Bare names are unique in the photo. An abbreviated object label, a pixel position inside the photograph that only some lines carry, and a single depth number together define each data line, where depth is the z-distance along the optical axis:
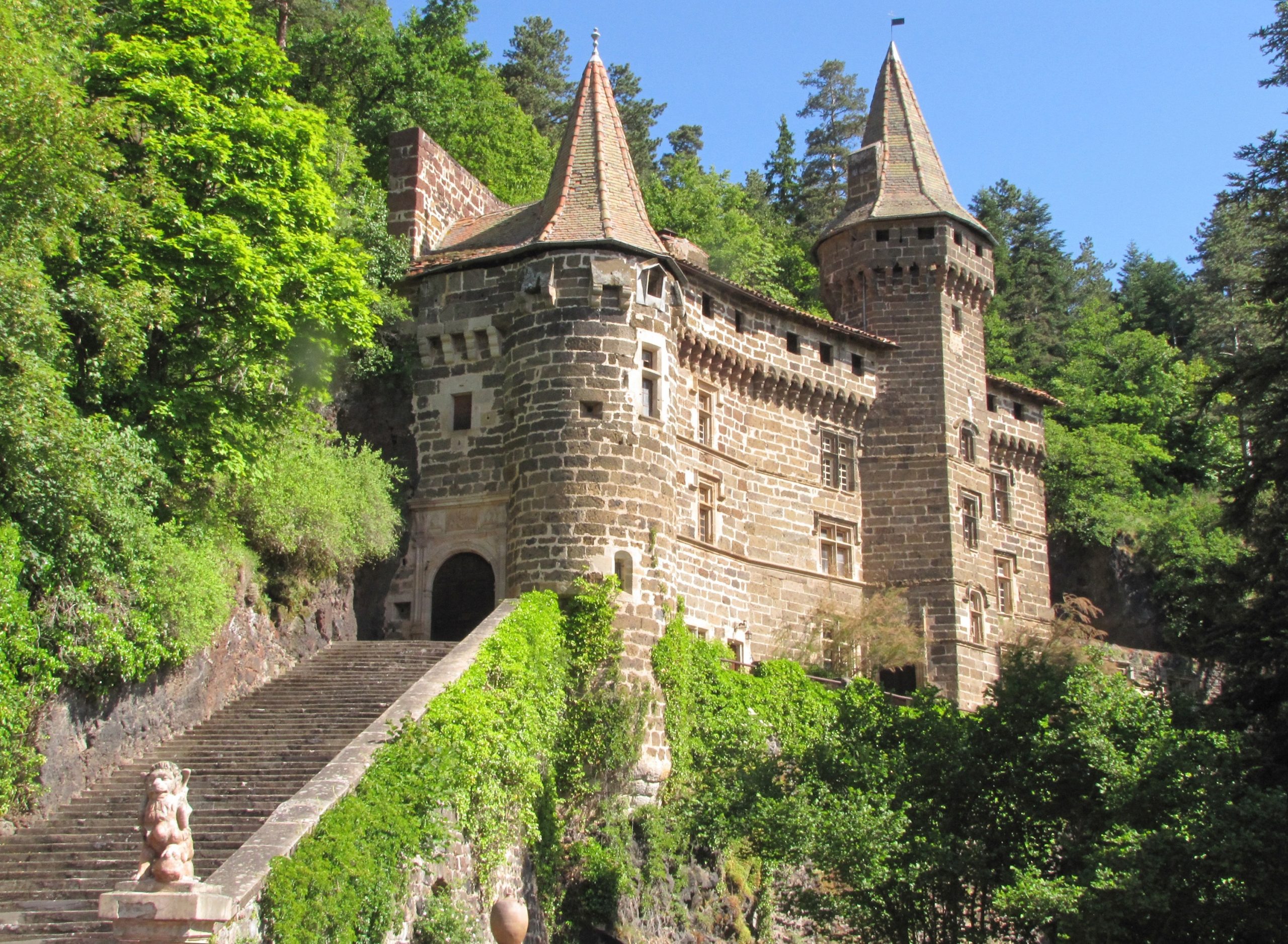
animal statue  13.96
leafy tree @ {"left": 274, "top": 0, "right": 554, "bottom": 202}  42.44
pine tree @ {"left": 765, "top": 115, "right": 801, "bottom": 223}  67.31
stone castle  26.94
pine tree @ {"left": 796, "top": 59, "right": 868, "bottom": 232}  66.62
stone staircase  16.61
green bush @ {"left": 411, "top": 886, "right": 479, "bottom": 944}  18.78
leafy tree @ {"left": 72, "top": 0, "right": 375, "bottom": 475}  21.16
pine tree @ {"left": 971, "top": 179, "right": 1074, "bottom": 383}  61.94
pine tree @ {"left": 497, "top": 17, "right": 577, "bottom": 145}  62.03
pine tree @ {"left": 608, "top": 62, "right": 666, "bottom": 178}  63.22
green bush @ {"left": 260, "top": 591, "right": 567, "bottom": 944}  16.70
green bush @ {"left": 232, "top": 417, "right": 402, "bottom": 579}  24.34
